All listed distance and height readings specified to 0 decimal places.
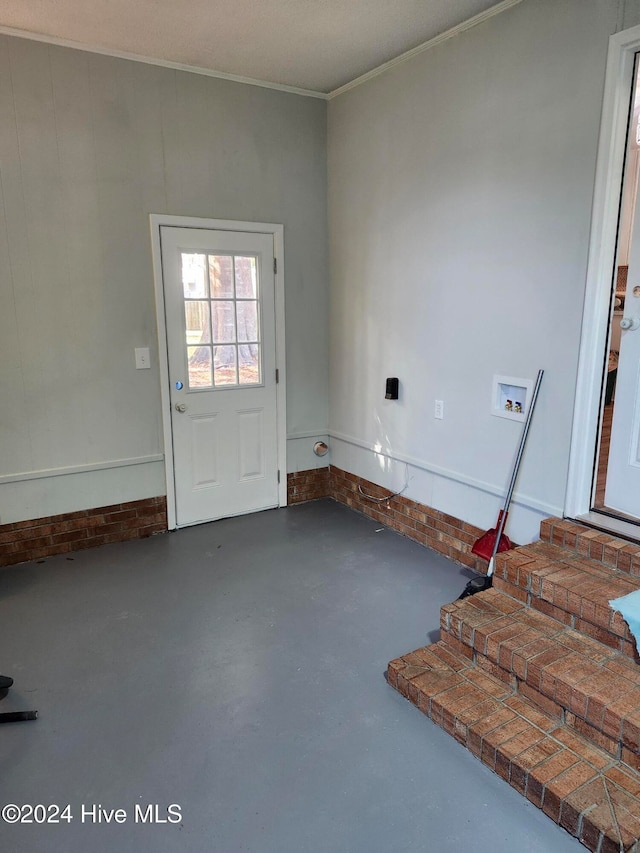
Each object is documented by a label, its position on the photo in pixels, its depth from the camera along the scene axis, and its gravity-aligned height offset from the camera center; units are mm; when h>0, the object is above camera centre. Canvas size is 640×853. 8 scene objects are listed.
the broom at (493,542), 2965 -1238
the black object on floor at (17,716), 2215 -1541
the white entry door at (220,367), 3865 -388
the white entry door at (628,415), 2570 -466
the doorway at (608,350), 2471 -173
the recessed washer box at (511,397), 3004 -449
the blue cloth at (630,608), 2104 -1098
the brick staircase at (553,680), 1803 -1362
